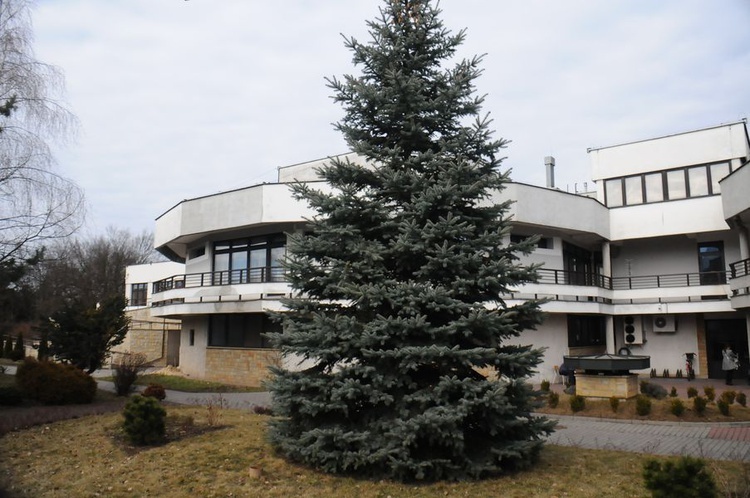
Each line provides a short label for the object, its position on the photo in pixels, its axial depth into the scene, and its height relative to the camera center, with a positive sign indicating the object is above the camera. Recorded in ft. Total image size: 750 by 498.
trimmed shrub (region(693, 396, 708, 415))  47.31 -4.45
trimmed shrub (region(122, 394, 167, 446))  33.35 -4.29
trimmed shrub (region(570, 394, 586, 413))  50.21 -4.68
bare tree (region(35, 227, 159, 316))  148.56 +22.61
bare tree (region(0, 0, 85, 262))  46.85 +18.48
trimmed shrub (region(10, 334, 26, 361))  121.29 -1.49
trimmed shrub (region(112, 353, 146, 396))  61.36 -3.37
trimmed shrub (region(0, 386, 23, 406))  53.31 -4.56
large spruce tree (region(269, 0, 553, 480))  25.95 +2.26
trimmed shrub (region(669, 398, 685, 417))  47.06 -4.65
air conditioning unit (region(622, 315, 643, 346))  93.86 +2.52
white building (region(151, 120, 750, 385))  81.00 +12.87
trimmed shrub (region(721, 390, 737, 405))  48.21 -3.91
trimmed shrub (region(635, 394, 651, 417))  47.65 -4.58
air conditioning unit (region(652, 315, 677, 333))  91.56 +3.42
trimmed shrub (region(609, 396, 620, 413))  49.11 -4.56
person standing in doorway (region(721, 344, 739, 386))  77.61 -2.12
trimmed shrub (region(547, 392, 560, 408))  51.16 -4.50
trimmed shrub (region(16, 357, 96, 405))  54.95 -3.75
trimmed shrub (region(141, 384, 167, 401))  55.67 -4.30
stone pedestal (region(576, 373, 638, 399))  52.13 -3.36
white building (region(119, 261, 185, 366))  127.95 +4.51
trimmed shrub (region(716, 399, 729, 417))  47.03 -4.56
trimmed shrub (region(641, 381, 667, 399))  54.80 -3.95
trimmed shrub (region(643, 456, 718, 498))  19.38 -4.26
